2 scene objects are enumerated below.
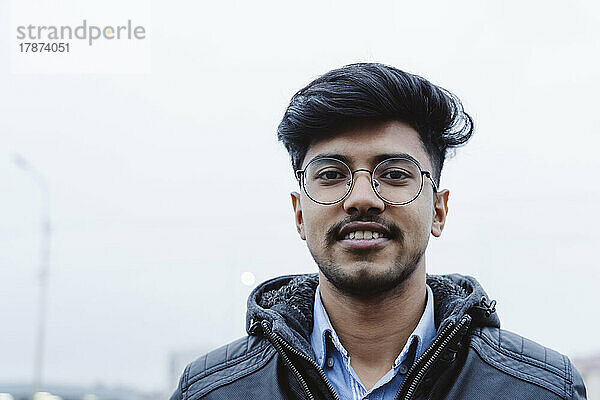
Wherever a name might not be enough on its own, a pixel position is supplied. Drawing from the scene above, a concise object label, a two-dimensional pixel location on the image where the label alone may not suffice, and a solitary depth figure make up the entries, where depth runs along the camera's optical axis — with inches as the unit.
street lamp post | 445.7
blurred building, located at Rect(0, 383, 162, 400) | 589.2
